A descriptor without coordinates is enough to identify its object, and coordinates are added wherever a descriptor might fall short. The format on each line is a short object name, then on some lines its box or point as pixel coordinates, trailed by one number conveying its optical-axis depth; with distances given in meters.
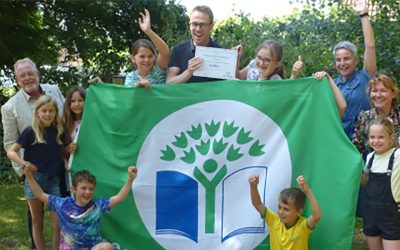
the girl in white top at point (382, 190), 4.02
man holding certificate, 4.66
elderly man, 4.80
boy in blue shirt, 4.35
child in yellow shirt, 4.06
